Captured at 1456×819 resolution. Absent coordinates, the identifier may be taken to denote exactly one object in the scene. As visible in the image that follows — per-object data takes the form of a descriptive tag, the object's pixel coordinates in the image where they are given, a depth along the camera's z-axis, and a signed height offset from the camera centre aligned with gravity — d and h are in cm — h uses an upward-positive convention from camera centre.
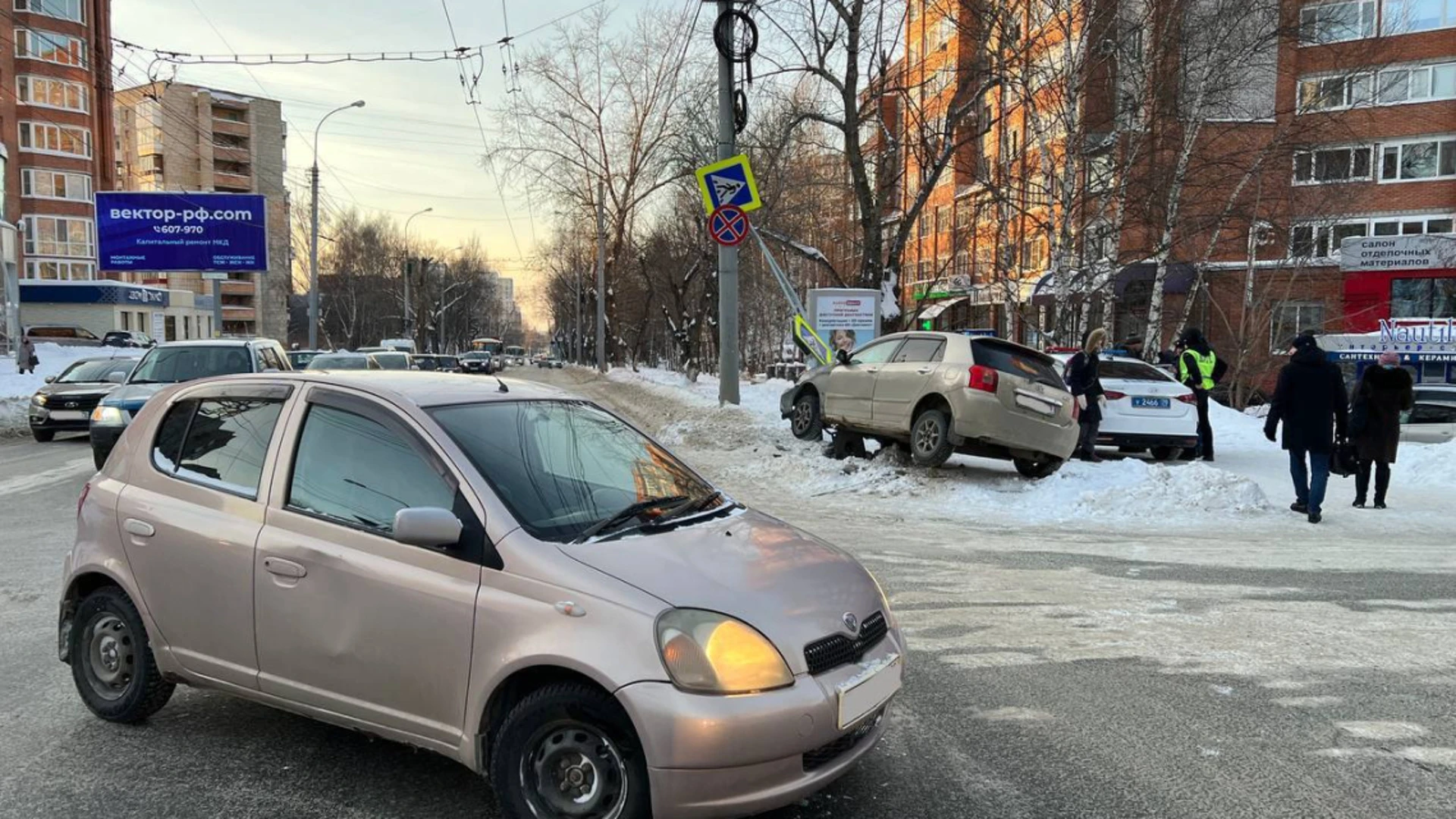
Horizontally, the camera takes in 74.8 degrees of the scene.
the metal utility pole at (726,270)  1576 +104
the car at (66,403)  1611 -136
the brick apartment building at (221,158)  9564 +1752
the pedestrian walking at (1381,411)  1010 -75
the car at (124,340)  5369 -93
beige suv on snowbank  1053 -76
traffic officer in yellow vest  1398 -53
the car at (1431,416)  2145 -173
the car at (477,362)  4834 -195
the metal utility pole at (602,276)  4153 +242
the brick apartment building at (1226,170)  2038 +446
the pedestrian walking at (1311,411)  963 -73
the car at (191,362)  1307 -53
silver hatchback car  290 -92
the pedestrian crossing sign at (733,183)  1484 +233
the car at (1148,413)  1346 -106
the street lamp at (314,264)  3816 +252
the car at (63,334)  5747 -66
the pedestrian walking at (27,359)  3225 -123
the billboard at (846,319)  1884 +29
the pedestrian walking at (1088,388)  1239 -67
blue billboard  3334 +329
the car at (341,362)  2029 -76
